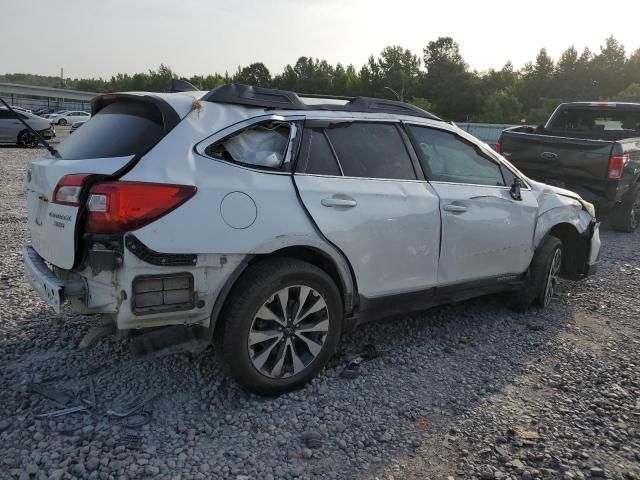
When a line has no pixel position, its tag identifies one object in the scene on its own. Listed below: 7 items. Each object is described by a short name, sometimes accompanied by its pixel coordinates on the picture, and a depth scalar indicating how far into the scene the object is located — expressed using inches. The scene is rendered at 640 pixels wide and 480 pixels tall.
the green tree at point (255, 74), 3971.5
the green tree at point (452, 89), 3014.3
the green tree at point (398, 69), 3284.9
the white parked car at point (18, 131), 736.5
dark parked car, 306.0
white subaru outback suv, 110.7
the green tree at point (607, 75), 2669.8
